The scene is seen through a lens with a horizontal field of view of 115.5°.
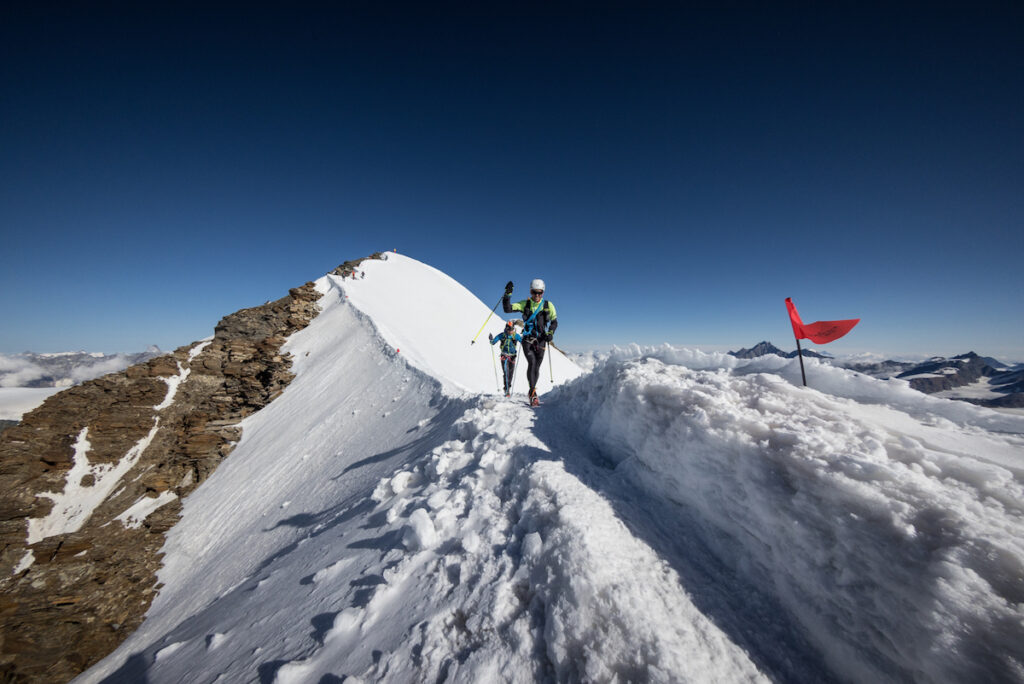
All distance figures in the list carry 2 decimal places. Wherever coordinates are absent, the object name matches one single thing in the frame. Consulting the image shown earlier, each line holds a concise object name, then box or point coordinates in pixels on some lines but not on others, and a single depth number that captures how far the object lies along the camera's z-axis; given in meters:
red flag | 4.36
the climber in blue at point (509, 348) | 8.96
